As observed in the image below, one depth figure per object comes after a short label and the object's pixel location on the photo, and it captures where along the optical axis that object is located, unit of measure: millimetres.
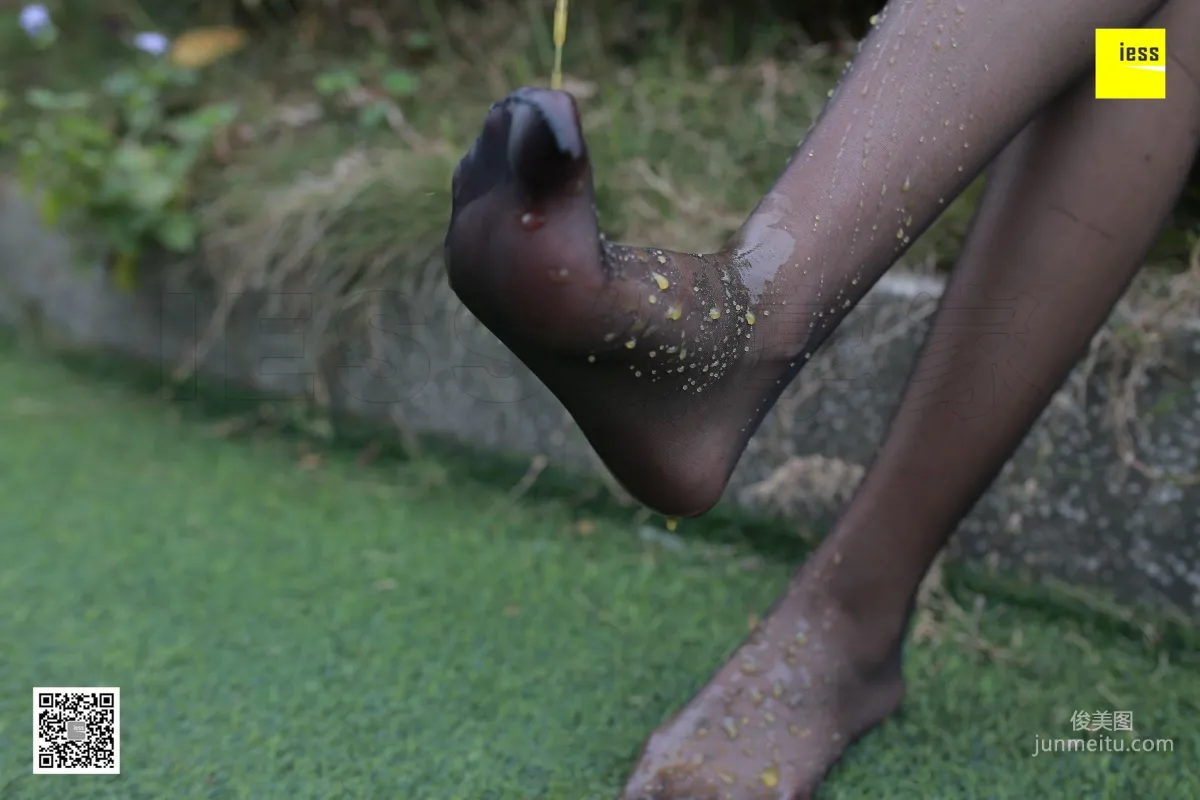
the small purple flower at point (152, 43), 1777
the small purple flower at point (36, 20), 1863
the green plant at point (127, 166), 1600
